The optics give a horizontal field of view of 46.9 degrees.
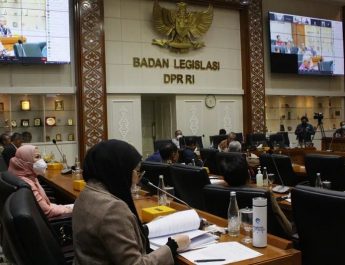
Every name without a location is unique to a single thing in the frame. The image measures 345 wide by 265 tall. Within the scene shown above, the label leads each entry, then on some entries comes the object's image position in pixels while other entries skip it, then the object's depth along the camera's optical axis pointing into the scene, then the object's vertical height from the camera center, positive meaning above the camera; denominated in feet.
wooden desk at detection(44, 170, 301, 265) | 5.90 -2.03
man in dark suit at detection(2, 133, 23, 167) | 20.21 -0.96
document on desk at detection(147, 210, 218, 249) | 6.77 -1.84
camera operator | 36.14 -1.00
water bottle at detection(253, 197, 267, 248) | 6.44 -1.63
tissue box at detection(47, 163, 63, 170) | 20.04 -1.94
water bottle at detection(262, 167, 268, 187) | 13.31 -1.94
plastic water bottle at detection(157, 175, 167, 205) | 9.81 -1.82
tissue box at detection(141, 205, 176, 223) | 7.94 -1.78
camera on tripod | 36.37 +0.38
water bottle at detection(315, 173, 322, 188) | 11.73 -1.82
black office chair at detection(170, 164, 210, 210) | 11.32 -1.73
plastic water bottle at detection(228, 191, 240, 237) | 7.17 -1.78
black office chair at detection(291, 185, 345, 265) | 7.13 -1.92
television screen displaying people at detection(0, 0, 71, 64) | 29.37 +7.35
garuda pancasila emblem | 35.42 +9.03
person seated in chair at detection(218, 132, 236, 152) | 28.29 -1.44
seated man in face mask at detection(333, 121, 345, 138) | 35.27 -1.16
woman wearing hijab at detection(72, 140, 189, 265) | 5.22 -1.19
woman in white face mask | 11.24 -1.21
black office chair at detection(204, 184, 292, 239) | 7.93 -1.66
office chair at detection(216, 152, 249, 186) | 8.90 -1.08
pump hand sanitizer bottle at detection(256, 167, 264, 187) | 13.17 -1.92
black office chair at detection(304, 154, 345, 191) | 14.56 -1.77
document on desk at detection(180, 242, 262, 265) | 5.94 -2.02
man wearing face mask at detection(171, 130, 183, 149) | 32.24 -0.97
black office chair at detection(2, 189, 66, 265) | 4.94 -1.36
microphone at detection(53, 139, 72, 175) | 17.57 -1.94
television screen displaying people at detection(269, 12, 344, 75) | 40.37 +8.04
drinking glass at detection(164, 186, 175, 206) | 9.94 -1.72
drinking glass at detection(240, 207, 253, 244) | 7.15 -1.77
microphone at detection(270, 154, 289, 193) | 11.65 -2.00
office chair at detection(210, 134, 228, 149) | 33.53 -1.33
